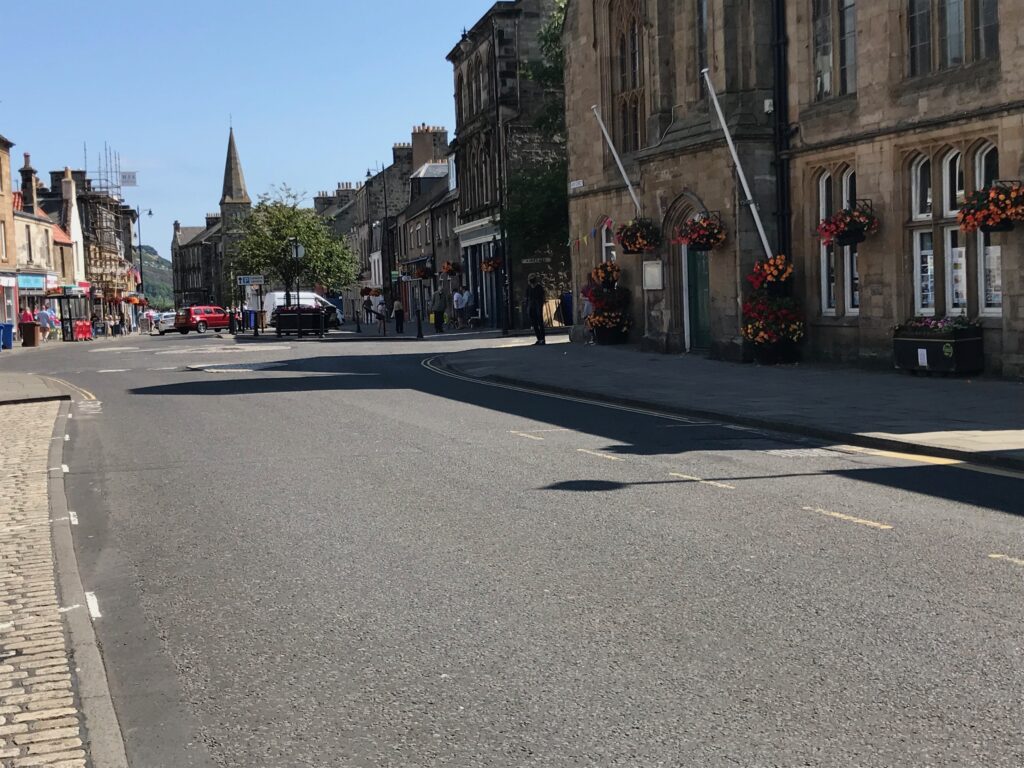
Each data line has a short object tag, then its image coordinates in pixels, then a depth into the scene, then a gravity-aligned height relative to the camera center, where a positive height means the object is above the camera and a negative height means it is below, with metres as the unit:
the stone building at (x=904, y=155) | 18.05 +2.10
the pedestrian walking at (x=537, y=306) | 33.91 -0.12
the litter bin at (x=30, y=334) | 53.75 -0.52
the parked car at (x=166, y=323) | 77.25 -0.42
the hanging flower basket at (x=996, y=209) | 16.98 +1.02
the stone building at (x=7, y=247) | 62.69 +3.86
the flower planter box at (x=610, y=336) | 31.56 -0.94
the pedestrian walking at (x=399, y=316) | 51.84 -0.39
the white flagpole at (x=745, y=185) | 23.02 +2.00
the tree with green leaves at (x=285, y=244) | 80.31 +4.34
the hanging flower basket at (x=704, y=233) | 23.78 +1.18
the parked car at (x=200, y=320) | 70.19 -0.26
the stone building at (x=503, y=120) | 50.62 +7.63
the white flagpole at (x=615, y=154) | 29.08 +3.48
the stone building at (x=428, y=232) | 65.44 +4.31
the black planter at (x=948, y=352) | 18.22 -0.99
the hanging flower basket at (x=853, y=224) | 20.41 +1.05
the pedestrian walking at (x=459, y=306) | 54.41 -0.07
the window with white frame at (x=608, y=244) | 33.28 +1.46
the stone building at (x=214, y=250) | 159.38 +9.23
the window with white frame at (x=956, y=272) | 19.30 +0.19
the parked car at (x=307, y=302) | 62.31 +0.50
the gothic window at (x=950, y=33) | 18.55 +3.84
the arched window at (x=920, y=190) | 20.03 +1.54
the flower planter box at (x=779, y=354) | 22.78 -1.13
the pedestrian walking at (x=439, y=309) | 51.35 -0.15
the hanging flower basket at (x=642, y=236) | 26.80 +1.30
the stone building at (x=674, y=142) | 23.80 +3.33
